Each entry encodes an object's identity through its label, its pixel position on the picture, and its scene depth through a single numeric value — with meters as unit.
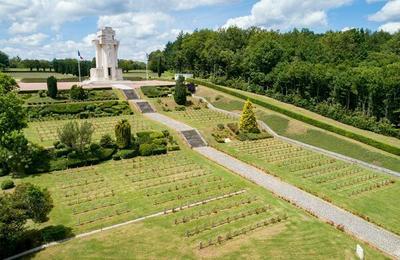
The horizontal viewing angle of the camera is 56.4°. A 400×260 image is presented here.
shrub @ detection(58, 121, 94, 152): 32.66
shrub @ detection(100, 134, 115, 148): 35.34
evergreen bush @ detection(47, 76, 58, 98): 52.44
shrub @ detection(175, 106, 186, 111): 52.97
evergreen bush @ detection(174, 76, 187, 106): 54.34
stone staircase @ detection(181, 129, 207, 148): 39.25
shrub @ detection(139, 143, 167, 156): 35.50
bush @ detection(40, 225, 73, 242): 19.96
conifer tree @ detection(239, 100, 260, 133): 43.06
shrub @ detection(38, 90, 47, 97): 53.29
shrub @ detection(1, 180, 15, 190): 26.99
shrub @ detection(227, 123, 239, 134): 43.78
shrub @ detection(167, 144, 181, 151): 37.22
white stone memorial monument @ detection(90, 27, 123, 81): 69.31
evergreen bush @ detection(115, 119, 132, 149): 35.31
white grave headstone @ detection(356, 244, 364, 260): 18.17
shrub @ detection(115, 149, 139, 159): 34.38
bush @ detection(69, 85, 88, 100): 52.19
